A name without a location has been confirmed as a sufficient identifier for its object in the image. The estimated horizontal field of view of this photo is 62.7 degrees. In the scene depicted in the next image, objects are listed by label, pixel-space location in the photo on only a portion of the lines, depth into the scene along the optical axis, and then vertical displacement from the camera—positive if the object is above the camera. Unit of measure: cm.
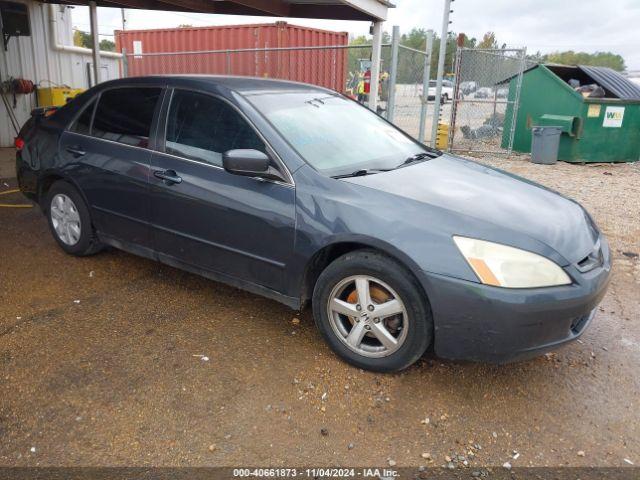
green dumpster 1055 -41
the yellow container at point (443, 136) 1255 -116
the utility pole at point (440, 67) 1106 +37
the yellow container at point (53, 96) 1018 -48
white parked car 3047 -24
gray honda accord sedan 259 -75
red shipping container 1196 +54
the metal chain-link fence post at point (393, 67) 757 +23
